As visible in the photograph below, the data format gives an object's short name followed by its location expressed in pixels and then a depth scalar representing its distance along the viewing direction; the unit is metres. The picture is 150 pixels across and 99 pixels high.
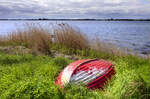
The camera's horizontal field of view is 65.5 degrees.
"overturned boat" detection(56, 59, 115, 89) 2.57
